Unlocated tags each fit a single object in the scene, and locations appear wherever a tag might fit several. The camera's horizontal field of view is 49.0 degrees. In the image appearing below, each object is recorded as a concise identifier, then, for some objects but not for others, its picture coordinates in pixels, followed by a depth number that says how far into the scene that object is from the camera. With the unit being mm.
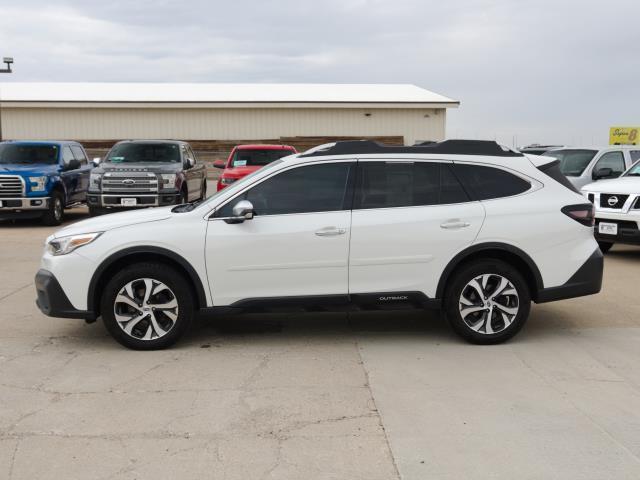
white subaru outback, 5848
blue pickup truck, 14961
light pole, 27750
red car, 16344
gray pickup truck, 14992
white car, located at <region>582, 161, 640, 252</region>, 10469
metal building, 34188
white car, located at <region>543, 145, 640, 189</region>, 14141
